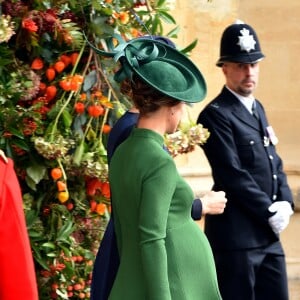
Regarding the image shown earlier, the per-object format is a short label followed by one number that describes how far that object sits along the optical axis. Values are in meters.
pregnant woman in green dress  7.27
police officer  11.04
